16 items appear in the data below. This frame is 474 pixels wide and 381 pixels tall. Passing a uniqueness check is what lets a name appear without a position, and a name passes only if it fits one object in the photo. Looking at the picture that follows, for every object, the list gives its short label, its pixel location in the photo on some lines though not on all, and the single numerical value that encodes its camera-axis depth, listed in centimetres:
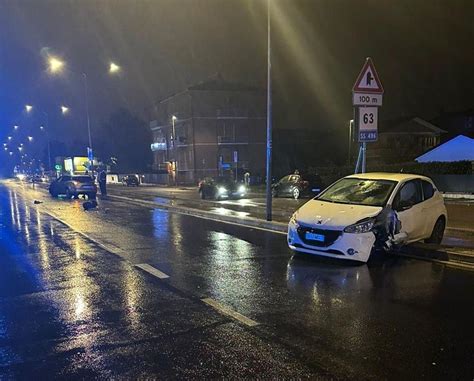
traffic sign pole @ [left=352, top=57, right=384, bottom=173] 926
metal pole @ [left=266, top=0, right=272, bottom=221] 1345
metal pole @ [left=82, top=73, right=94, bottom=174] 3759
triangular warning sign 923
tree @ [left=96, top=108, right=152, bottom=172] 8256
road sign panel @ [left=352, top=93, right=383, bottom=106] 915
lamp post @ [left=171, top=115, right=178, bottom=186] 5511
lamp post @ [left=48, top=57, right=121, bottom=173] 2860
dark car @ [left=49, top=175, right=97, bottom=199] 2902
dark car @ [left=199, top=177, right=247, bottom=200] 2673
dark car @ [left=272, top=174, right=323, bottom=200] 2656
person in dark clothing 3219
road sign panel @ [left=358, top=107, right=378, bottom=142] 933
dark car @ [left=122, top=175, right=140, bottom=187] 5503
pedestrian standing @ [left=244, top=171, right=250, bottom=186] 3792
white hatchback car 754
